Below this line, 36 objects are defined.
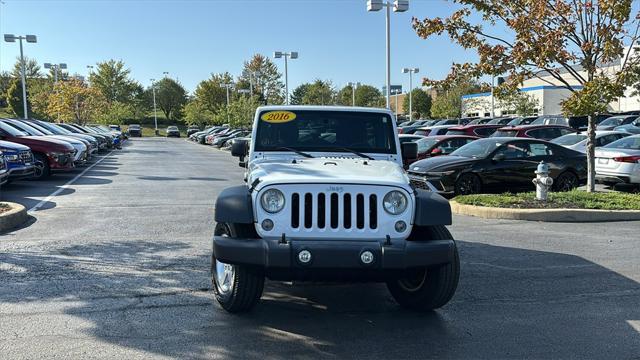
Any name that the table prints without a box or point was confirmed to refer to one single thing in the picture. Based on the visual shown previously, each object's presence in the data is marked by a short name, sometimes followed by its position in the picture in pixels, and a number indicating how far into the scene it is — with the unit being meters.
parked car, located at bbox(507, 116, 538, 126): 33.00
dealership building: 48.28
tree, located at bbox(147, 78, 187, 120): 113.31
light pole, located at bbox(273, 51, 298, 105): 39.84
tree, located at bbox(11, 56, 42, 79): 105.44
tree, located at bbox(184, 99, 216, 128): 89.38
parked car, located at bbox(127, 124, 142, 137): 78.69
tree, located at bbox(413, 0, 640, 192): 10.65
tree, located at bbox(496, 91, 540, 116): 50.81
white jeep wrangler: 4.19
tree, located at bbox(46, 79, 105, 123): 52.69
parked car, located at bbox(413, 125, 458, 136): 22.91
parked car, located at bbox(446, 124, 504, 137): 21.03
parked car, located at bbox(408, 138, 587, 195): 12.20
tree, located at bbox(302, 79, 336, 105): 76.50
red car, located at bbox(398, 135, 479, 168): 16.00
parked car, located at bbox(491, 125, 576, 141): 19.08
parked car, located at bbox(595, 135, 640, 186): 12.44
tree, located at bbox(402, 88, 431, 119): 79.30
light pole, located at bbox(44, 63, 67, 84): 52.37
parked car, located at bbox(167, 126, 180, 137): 80.95
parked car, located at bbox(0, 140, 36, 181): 12.75
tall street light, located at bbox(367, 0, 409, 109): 21.77
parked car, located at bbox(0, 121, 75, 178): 15.69
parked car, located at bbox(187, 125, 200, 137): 77.39
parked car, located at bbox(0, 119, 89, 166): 17.48
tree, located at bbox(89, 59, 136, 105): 99.31
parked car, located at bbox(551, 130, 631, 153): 16.56
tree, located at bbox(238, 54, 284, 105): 98.12
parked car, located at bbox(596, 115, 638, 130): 28.28
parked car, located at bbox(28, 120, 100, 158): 21.79
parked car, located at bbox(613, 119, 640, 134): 20.98
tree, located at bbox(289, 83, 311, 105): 103.28
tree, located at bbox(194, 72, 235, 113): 98.62
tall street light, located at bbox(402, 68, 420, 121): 59.75
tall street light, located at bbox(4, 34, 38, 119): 37.91
